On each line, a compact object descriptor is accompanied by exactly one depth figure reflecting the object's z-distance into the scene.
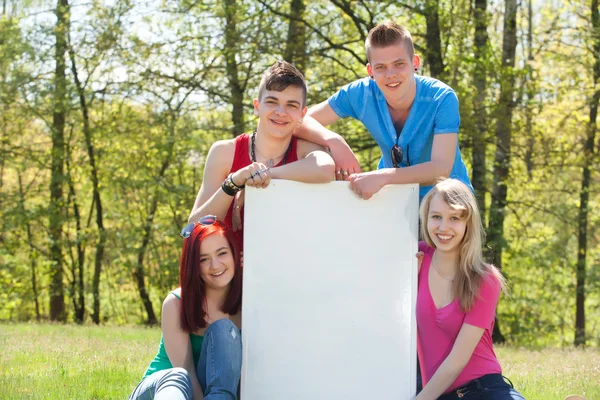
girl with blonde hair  3.19
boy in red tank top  3.28
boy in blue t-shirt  3.57
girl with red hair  3.07
